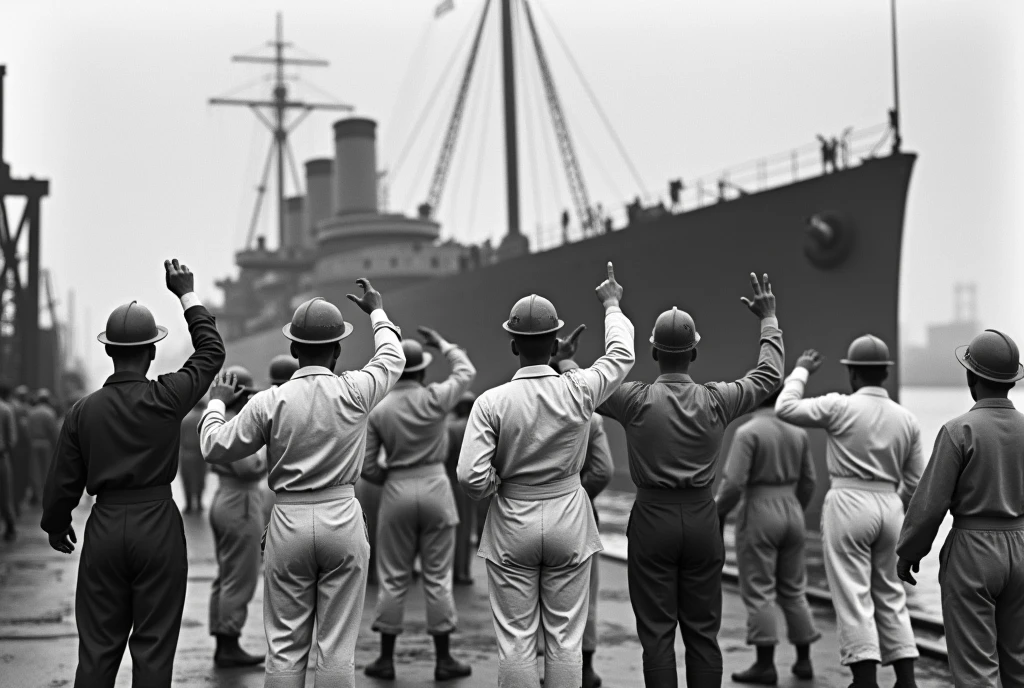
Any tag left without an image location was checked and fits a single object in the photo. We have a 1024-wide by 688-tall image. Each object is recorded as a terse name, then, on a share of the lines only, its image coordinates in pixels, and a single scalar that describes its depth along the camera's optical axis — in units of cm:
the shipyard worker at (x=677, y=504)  460
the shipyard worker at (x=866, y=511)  550
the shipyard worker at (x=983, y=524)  416
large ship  1414
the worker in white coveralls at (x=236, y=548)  634
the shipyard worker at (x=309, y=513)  435
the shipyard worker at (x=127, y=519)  420
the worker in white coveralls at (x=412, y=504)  607
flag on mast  2723
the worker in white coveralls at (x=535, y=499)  434
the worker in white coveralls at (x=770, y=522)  615
